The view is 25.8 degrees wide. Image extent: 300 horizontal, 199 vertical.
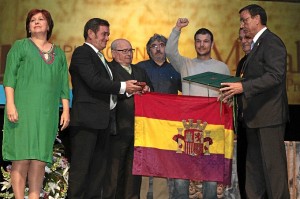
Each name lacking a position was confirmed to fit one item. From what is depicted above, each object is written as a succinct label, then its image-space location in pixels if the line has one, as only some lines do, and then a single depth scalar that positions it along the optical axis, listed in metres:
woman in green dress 4.30
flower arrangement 5.10
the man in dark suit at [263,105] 4.42
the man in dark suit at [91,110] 4.84
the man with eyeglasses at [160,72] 5.80
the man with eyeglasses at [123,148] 5.23
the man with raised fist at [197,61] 5.55
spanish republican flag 5.27
